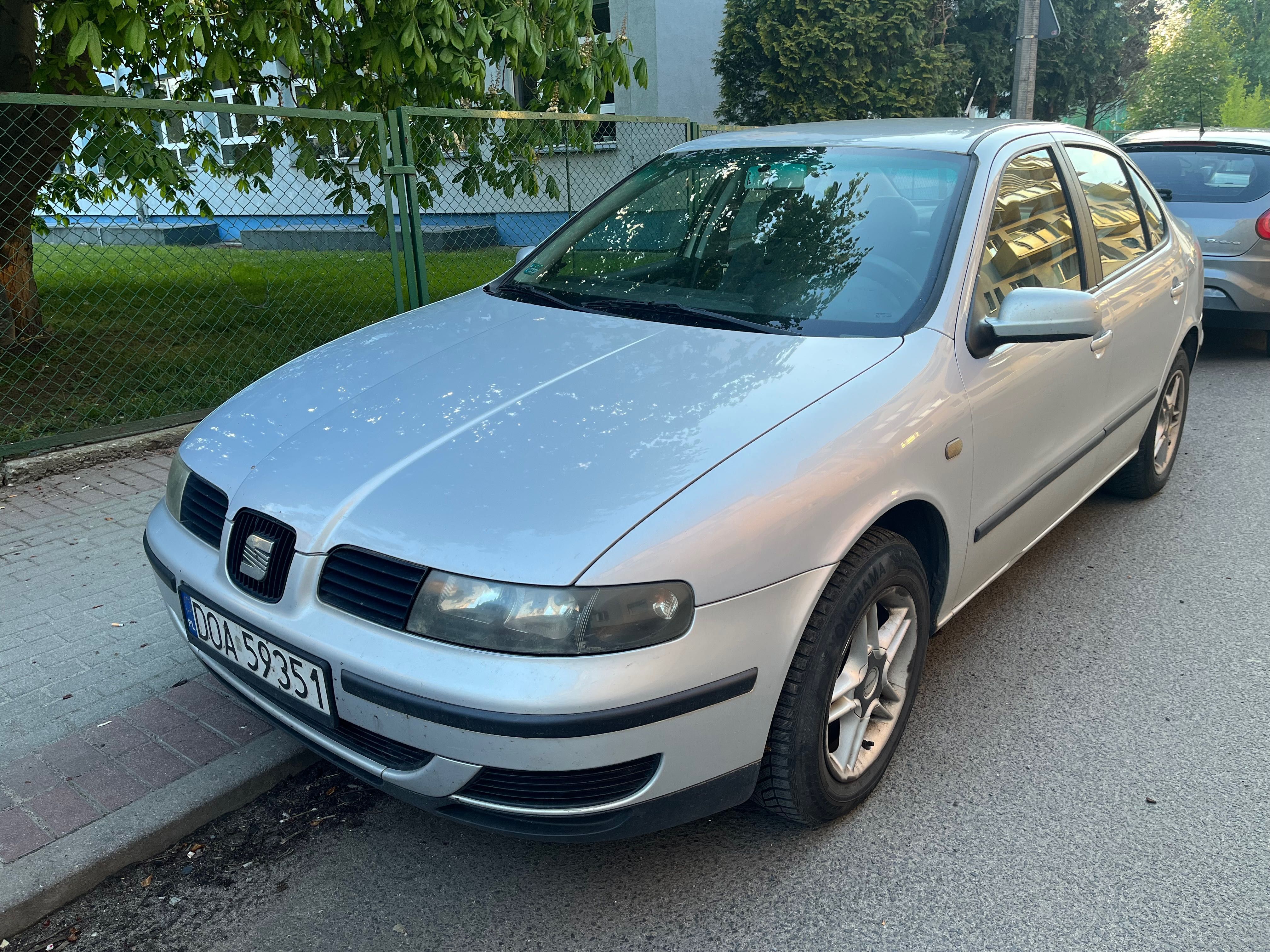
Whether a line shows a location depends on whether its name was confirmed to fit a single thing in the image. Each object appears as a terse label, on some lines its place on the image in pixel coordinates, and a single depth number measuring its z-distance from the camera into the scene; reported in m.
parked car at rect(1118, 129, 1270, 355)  6.89
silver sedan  1.95
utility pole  9.31
